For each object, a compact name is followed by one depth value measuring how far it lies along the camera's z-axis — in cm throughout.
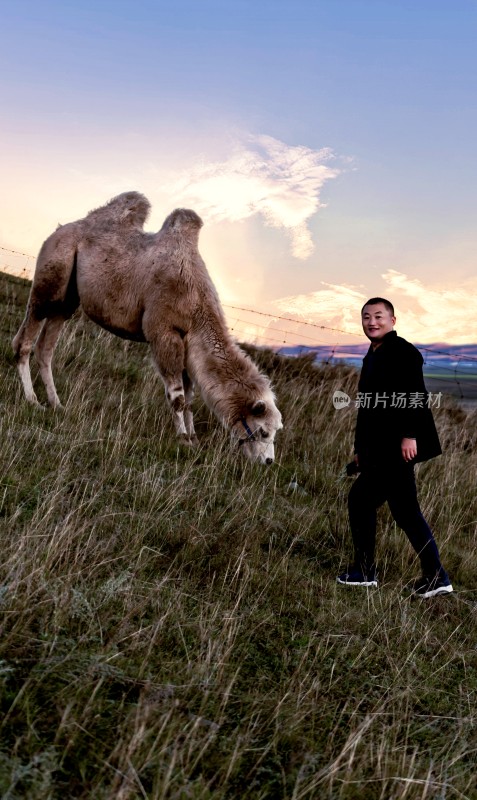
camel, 721
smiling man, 459
